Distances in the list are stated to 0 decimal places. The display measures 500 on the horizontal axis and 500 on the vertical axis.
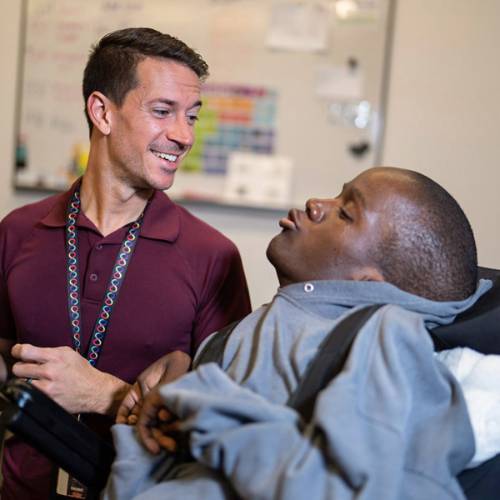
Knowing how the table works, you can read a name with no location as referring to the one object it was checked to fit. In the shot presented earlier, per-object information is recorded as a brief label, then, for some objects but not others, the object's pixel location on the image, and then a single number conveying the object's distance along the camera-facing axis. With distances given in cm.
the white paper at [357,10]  271
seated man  92
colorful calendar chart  281
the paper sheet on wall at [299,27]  275
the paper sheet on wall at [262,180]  281
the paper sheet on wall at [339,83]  275
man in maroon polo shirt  161
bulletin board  275
